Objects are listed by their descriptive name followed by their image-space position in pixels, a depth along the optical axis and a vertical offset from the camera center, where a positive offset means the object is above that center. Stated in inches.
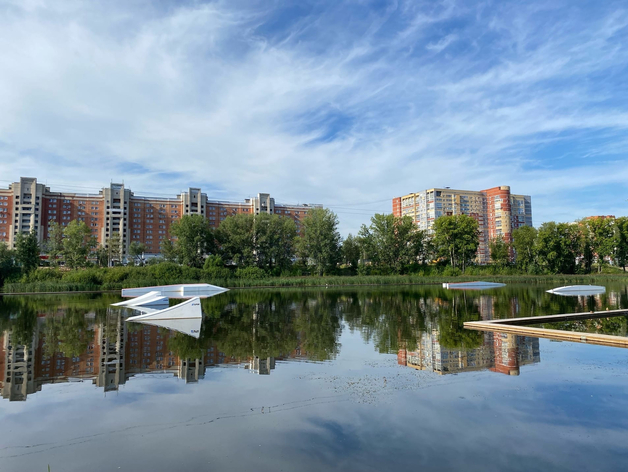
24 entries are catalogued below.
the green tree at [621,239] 3198.8 +167.4
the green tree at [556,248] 3201.3 +105.2
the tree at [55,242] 2800.0 +177.1
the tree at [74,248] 2623.0 +121.3
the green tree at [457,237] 3315.5 +206.1
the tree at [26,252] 2331.4 +89.2
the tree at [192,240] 2888.8 +183.2
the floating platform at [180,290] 1797.5 -108.8
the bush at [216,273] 2605.8 -48.0
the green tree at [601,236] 3211.1 +199.1
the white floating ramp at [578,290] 1742.1 -128.4
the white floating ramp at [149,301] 1242.0 -104.5
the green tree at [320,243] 3093.0 +161.1
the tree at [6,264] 2303.2 +22.5
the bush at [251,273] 2741.1 -53.8
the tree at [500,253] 3562.5 +83.2
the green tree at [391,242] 3380.9 +175.1
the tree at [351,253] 3555.6 +93.9
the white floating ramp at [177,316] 897.5 -111.6
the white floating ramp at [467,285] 2331.4 -129.0
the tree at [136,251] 4018.7 +152.9
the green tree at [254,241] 2992.1 +174.0
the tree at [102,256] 3139.3 +84.0
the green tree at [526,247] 3321.9 +118.8
